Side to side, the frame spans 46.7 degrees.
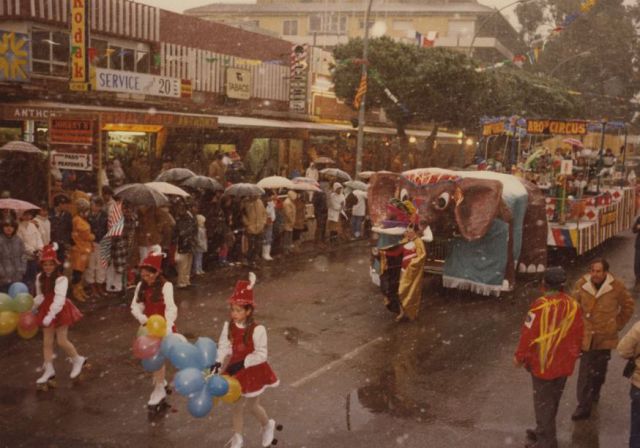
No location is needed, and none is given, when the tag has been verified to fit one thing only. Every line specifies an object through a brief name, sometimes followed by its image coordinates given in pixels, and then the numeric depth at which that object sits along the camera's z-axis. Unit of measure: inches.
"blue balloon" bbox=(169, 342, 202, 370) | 240.2
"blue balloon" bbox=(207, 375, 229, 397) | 231.8
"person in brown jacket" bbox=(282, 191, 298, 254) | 649.0
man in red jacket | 243.4
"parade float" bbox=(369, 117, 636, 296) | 474.9
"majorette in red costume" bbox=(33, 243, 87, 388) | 298.5
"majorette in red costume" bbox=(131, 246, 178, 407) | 278.5
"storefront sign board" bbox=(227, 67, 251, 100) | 979.9
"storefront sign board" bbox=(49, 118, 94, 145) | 576.1
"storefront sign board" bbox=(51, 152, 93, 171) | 569.6
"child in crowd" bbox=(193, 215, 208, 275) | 528.4
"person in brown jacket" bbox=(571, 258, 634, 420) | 286.5
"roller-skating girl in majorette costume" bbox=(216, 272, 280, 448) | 241.8
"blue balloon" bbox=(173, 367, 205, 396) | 230.5
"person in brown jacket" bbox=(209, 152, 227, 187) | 802.2
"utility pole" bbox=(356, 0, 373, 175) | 883.5
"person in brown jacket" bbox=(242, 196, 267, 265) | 586.9
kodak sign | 689.0
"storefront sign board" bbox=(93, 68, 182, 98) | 735.7
